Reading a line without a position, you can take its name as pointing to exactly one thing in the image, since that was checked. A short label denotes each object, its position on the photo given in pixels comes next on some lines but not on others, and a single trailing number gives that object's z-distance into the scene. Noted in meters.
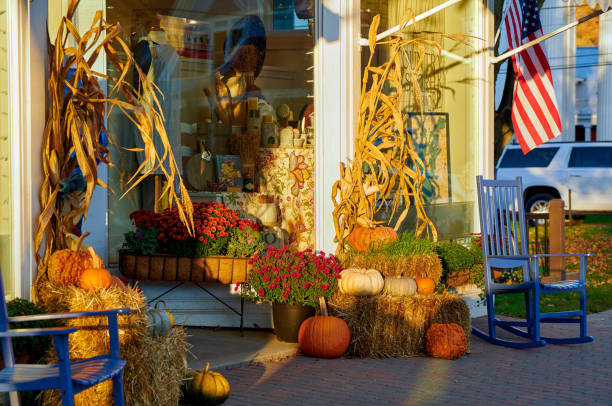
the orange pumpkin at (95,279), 4.47
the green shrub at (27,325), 4.14
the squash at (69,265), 4.58
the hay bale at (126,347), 4.21
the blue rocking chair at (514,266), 6.70
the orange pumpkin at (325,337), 6.09
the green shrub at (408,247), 6.75
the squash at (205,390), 4.70
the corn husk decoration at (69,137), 4.62
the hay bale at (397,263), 6.64
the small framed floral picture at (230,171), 8.12
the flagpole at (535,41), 7.75
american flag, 8.82
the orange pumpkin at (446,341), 6.22
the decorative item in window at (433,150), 8.14
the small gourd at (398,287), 6.48
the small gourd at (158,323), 4.67
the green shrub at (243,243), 6.87
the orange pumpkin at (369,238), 6.81
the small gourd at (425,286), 6.62
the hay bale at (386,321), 6.27
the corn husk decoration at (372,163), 6.81
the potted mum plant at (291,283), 6.30
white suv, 17.11
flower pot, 6.43
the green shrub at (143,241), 6.65
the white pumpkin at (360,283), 6.32
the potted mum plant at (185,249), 6.63
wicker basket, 6.62
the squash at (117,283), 4.60
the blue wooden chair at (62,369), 3.27
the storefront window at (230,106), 7.55
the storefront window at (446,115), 8.11
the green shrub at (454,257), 7.57
